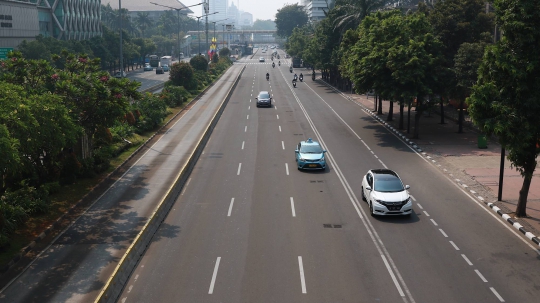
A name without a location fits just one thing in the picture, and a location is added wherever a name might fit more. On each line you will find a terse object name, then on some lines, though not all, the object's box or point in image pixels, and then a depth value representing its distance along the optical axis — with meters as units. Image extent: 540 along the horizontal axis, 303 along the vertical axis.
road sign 68.69
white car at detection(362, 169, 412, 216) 24.47
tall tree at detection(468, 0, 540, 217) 22.06
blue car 33.59
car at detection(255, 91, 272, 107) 63.78
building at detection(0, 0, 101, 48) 86.19
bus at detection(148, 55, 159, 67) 148.21
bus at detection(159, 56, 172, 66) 143.88
